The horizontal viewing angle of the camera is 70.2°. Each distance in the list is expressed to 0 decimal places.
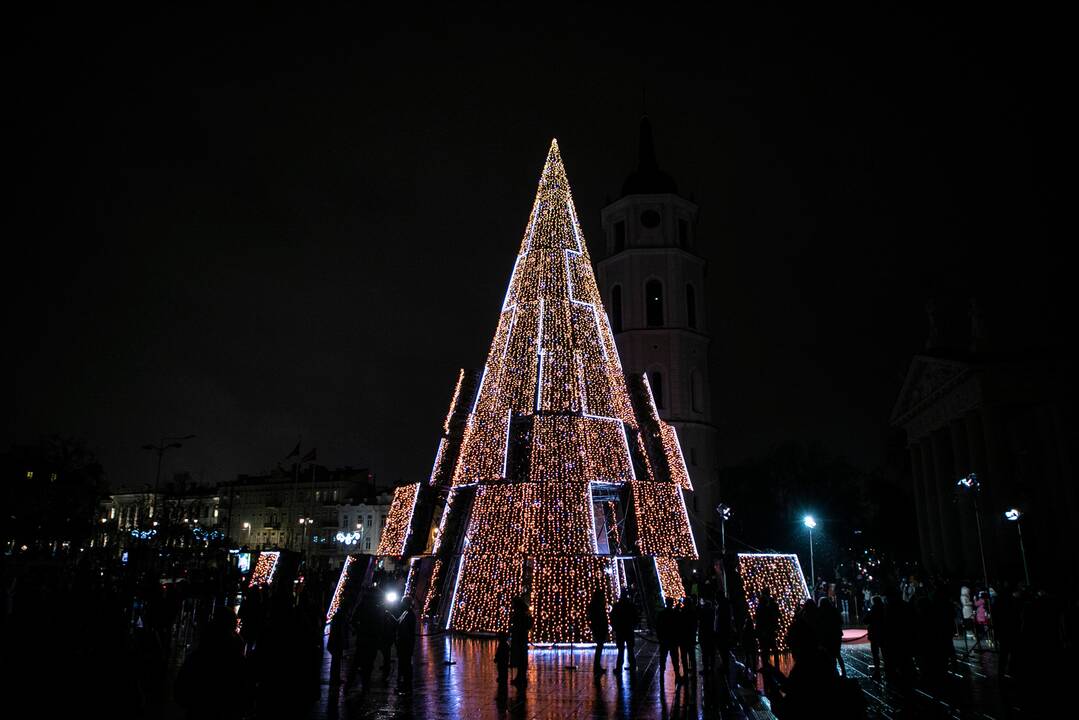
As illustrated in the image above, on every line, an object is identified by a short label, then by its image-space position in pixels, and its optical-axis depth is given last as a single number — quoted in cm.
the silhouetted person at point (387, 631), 1193
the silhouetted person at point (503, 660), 1188
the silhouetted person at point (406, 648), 1171
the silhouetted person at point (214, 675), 580
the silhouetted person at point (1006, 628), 1252
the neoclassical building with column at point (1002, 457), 3553
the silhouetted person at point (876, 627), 1381
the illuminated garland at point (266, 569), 2180
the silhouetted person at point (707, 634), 1288
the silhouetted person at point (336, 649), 1127
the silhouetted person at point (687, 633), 1270
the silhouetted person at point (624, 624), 1330
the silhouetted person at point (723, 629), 1391
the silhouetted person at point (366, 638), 1170
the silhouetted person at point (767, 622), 1378
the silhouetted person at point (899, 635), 1207
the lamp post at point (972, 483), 2658
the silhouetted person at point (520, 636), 1198
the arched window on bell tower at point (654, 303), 5147
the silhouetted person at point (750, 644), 1440
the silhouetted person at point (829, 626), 1259
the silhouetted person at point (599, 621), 1320
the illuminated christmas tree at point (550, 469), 1692
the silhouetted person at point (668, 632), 1266
